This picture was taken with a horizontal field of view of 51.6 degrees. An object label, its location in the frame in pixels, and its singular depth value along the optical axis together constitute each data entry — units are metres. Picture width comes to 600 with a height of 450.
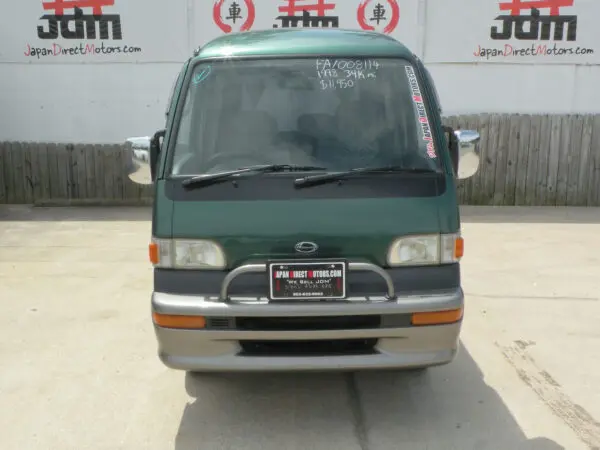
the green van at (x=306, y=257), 3.18
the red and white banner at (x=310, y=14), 9.51
